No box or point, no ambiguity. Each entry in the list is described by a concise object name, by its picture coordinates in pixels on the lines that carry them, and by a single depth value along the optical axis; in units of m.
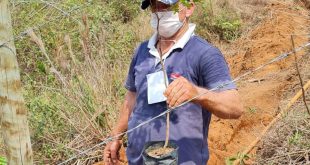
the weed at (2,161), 2.31
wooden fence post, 1.54
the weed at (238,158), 3.65
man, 2.17
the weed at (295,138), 3.59
